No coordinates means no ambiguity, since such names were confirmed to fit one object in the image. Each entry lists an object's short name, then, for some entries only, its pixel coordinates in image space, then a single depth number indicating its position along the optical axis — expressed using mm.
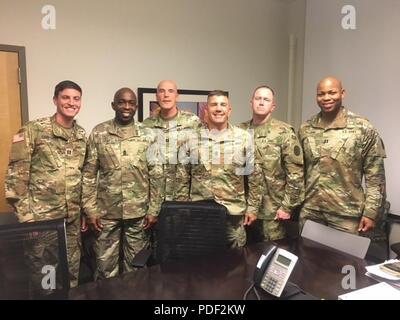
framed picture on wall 3318
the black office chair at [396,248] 2023
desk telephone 1242
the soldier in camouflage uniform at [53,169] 2076
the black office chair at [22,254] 1404
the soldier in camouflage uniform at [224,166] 2227
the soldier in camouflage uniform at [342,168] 2188
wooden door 2680
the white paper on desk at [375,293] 1242
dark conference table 1271
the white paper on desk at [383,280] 1335
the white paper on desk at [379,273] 1365
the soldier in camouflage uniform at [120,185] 2309
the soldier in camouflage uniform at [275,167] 2344
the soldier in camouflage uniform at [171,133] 2406
